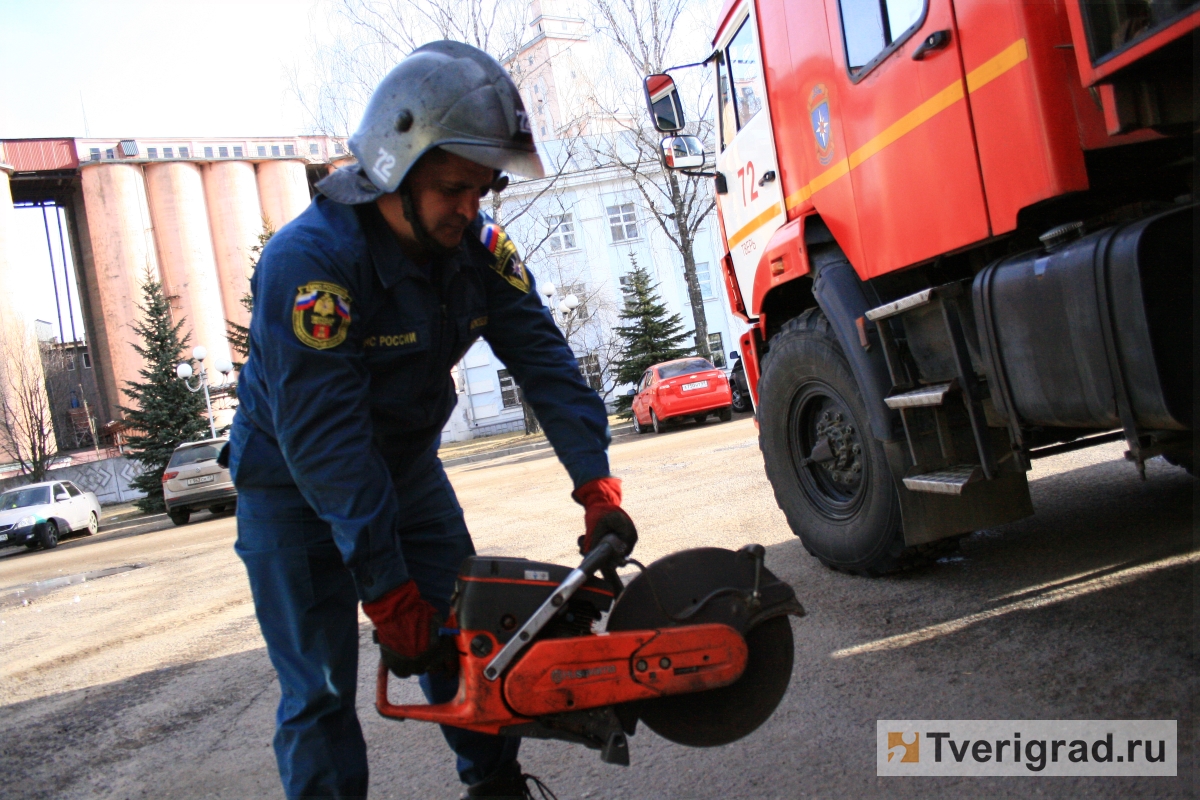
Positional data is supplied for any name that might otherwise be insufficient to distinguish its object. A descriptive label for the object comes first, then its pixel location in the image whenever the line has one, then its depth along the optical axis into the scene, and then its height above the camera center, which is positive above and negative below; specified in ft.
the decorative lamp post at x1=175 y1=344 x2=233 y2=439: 72.90 +9.47
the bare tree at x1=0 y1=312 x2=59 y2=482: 112.37 +13.22
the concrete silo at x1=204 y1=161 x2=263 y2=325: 148.56 +42.63
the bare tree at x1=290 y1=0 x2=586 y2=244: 79.71 +35.91
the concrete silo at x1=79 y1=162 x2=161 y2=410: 141.59 +40.41
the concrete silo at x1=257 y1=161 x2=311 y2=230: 153.69 +47.92
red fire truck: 7.56 +1.23
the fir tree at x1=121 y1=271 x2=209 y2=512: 87.04 +7.30
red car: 59.57 -0.02
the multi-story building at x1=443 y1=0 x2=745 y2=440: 126.62 +21.38
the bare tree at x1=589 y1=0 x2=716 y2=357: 80.23 +29.55
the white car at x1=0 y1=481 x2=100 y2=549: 61.62 -0.83
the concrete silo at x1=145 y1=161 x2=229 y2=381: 143.54 +37.88
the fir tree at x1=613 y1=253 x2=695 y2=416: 100.53 +7.49
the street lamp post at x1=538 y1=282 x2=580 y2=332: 77.90 +10.59
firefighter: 6.17 +0.34
